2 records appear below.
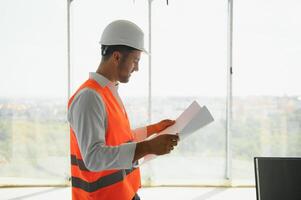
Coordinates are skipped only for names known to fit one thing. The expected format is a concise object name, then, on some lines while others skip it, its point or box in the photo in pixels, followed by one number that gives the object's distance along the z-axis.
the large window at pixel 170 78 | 3.75
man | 1.05
